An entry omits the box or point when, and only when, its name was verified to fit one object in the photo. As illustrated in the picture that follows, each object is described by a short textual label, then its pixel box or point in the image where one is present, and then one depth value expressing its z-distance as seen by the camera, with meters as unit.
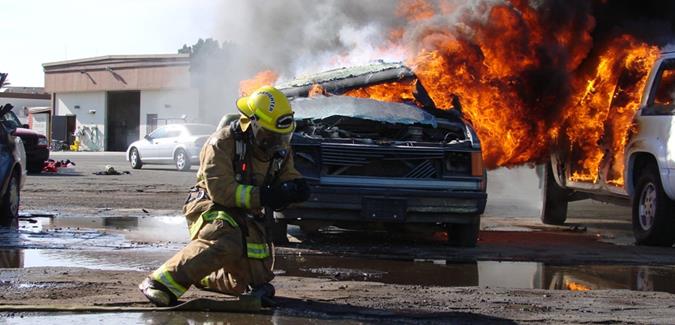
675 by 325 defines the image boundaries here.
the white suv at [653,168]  9.36
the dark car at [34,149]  21.69
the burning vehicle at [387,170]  8.59
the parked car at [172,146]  26.22
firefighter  5.45
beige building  52.53
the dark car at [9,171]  9.98
